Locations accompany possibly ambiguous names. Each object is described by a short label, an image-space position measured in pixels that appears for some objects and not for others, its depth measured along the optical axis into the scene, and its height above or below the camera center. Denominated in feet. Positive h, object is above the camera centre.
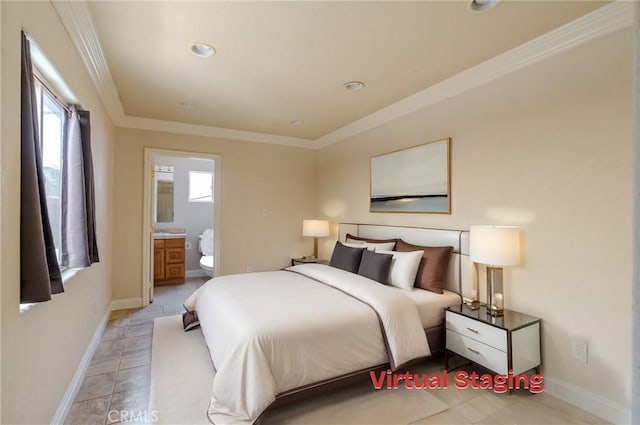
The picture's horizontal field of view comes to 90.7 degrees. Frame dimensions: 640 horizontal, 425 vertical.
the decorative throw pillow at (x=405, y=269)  9.50 -1.76
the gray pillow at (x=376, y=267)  9.91 -1.76
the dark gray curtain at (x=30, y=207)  4.43 +0.05
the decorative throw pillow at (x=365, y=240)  11.63 -1.14
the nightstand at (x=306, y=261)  15.79 -2.49
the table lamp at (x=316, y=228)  15.64 -0.84
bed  6.07 -2.66
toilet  20.63 -2.15
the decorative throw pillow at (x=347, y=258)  11.14 -1.71
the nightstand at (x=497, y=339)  7.04 -3.01
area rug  6.43 -4.23
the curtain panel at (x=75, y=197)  7.13 +0.32
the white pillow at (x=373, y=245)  11.30 -1.27
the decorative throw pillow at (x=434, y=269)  9.37 -1.71
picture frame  10.28 +1.16
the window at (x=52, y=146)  6.20 +1.39
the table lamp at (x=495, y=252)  7.58 -0.99
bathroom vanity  18.43 -2.83
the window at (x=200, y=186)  21.11 +1.70
